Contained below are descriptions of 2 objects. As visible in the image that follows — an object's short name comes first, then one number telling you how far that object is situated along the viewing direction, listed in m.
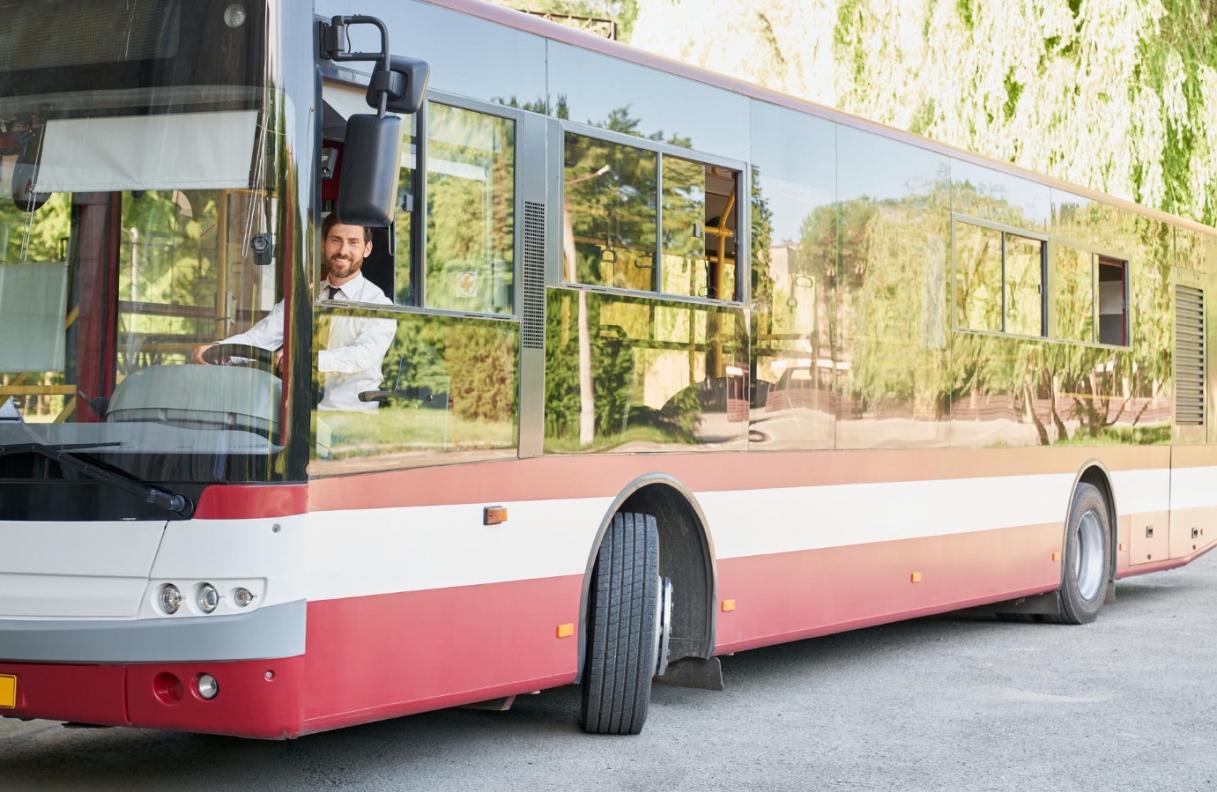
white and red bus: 5.49
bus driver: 5.81
